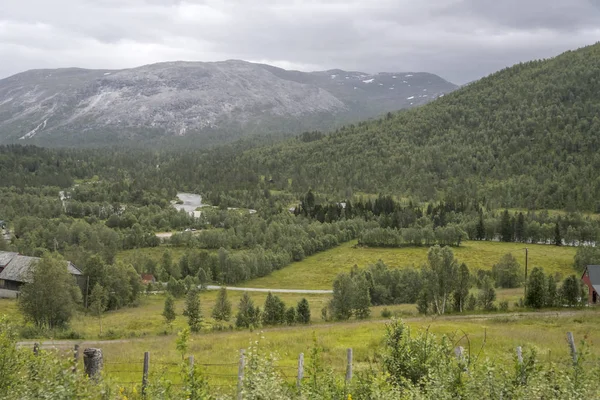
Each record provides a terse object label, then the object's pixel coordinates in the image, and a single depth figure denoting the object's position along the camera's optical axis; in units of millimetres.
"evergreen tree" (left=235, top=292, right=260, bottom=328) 54425
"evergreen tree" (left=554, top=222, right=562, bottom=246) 136750
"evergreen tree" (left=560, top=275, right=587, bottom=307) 59406
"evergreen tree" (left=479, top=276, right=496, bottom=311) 58375
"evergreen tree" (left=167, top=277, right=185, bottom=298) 96438
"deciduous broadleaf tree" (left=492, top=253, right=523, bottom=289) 92188
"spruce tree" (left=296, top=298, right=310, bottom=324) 55875
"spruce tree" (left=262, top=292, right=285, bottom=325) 56156
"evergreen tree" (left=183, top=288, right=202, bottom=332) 54031
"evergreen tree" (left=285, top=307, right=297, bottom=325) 55438
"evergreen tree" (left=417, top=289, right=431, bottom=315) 57625
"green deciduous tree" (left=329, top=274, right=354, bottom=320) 58156
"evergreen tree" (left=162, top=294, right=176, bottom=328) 59312
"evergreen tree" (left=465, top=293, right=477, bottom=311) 58812
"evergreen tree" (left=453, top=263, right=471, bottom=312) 57375
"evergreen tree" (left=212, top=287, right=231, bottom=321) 60853
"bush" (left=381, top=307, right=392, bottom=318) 57500
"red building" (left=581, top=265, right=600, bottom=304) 64312
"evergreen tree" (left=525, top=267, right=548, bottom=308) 58406
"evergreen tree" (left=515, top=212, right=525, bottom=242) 142625
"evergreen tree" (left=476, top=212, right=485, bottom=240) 145500
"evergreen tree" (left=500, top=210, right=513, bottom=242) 143125
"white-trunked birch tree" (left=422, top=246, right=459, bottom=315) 57281
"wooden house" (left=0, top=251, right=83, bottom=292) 85625
